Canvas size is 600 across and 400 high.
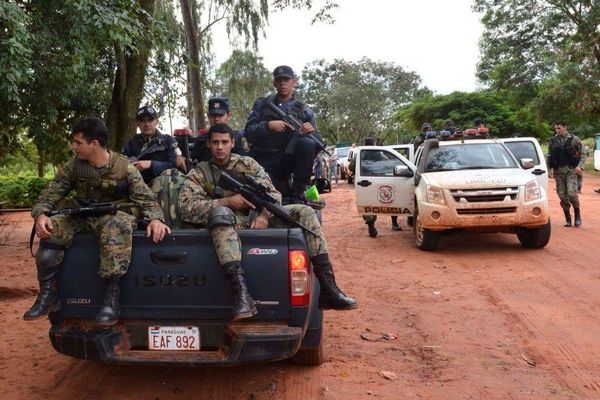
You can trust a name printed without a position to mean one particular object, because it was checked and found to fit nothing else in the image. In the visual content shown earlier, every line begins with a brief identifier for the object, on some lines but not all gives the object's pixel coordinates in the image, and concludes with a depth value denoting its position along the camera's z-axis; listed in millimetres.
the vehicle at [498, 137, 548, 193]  10273
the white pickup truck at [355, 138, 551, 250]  8484
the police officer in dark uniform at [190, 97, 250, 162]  5609
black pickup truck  3475
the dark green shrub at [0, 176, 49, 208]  23938
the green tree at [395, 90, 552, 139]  36344
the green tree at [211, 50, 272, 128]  23547
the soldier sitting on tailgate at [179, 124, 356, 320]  3436
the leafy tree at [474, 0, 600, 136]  24891
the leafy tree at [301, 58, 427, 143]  54281
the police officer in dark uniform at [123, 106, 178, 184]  5398
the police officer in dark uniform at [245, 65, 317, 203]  5699
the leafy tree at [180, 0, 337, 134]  19609
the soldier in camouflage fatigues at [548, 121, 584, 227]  10648
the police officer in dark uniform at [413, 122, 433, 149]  11984
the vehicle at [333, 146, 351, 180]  30144
